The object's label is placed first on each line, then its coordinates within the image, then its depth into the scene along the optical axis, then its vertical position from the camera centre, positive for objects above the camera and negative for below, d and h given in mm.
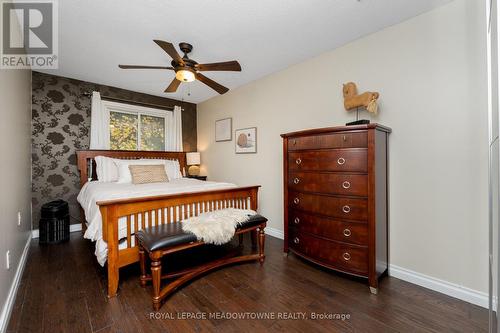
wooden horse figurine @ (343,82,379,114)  2111 +658
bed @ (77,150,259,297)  1806 -420
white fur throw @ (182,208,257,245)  1860 -535
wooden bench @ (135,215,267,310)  1632 -647
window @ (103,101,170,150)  3992 +774
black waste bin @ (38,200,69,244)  2963 -797
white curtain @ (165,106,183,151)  4578 +781
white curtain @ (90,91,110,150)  3652 +707
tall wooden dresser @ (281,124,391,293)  1869 -317
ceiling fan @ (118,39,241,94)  2176 +1016
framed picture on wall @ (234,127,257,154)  3654 +437
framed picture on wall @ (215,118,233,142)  4141 +709
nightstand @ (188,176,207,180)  4497 -234
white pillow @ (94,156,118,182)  3424 -52
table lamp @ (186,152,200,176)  4656 +102
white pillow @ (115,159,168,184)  3340 -39
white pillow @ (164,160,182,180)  3908 -57
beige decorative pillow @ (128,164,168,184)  3258 -118
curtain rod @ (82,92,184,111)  3666 +1220
